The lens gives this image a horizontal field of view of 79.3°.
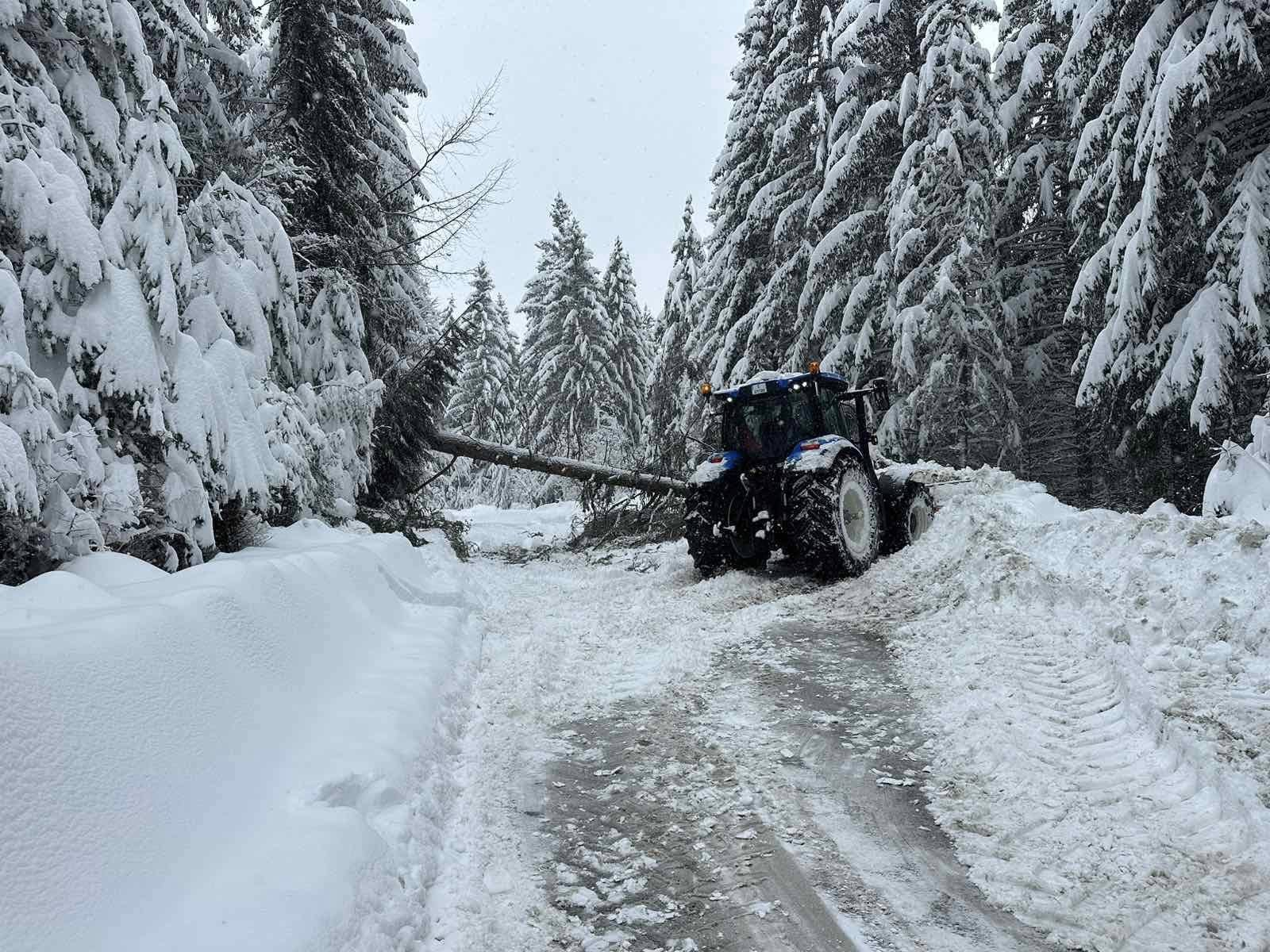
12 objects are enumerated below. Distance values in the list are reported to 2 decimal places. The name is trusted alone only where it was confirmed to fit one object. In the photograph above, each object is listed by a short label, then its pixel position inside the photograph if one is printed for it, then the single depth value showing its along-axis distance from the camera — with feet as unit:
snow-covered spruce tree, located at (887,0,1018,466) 49.96
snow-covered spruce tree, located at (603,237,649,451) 116.16
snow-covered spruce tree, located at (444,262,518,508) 102.27
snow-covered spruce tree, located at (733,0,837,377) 62.08
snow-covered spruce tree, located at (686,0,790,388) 66.64
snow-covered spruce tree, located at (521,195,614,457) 106.73
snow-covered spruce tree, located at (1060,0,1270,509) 31.68
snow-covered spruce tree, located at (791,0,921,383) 55.26
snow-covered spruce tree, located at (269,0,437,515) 35.06
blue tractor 27.40
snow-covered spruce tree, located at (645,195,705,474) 79.15
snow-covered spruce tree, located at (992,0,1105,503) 54.03
